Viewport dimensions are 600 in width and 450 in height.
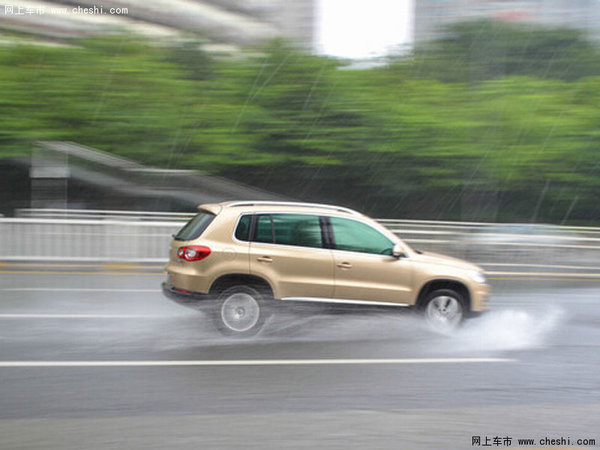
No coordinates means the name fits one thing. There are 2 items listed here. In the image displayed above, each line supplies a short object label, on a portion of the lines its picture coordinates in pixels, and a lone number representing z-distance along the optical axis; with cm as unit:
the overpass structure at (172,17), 5084
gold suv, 730
